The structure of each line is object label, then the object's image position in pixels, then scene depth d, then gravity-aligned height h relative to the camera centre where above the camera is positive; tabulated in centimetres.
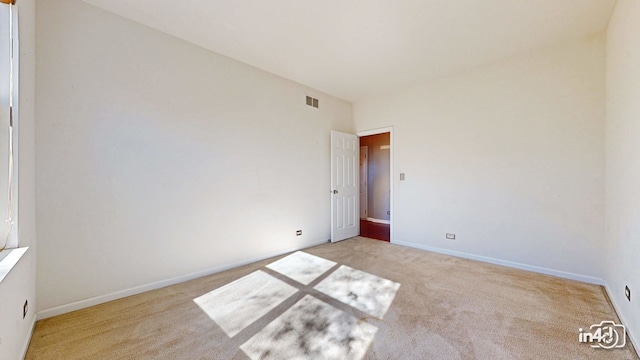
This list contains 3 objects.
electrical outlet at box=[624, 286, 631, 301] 187 -89
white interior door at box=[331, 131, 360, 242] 467 -14
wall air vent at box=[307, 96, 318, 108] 431 +138
